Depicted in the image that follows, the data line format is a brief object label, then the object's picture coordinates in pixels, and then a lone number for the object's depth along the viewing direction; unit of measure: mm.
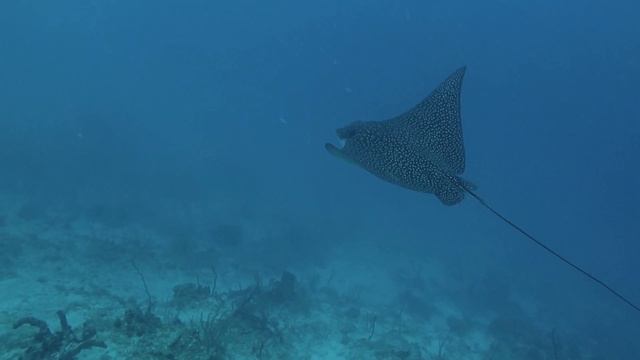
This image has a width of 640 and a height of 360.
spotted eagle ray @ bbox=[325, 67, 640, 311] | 5132
